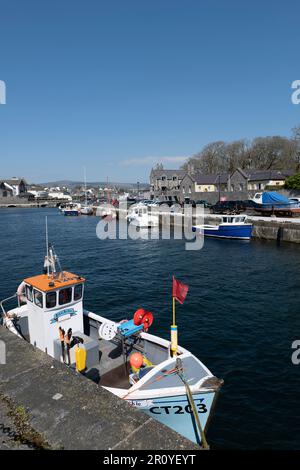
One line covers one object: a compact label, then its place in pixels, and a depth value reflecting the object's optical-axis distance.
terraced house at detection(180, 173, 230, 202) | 90.19
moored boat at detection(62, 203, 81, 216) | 95.69
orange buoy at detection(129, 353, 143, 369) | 10.23
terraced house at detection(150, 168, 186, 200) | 119.06
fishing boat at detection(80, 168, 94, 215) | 96.56
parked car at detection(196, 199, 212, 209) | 68.42
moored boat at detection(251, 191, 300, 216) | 50.22
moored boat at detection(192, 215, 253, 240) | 45.09
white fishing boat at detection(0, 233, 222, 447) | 8.59
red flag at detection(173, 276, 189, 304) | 10.41
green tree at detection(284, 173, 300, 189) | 61.19
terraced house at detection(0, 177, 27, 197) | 154.88
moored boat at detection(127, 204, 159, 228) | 60.41
